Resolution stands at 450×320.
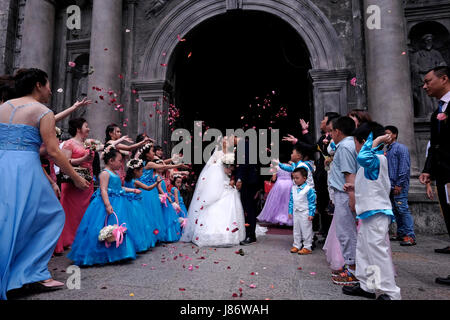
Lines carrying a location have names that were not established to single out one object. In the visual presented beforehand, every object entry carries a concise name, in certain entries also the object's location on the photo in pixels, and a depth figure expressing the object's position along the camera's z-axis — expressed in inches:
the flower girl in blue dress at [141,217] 171.9
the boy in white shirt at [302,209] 181.3
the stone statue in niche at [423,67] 295.0
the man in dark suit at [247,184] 212.5
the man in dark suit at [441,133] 126.4
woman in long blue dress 100.6
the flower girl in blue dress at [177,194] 282.3
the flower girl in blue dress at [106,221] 144.8
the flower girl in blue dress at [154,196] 209.5
